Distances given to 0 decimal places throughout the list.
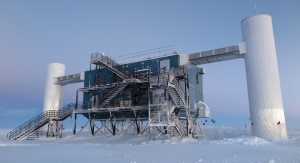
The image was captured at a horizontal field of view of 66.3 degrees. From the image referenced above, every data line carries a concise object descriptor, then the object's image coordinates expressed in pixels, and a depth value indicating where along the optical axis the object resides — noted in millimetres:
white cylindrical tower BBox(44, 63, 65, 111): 41531
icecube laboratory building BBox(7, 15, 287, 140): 25094
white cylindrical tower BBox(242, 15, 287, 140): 24734
